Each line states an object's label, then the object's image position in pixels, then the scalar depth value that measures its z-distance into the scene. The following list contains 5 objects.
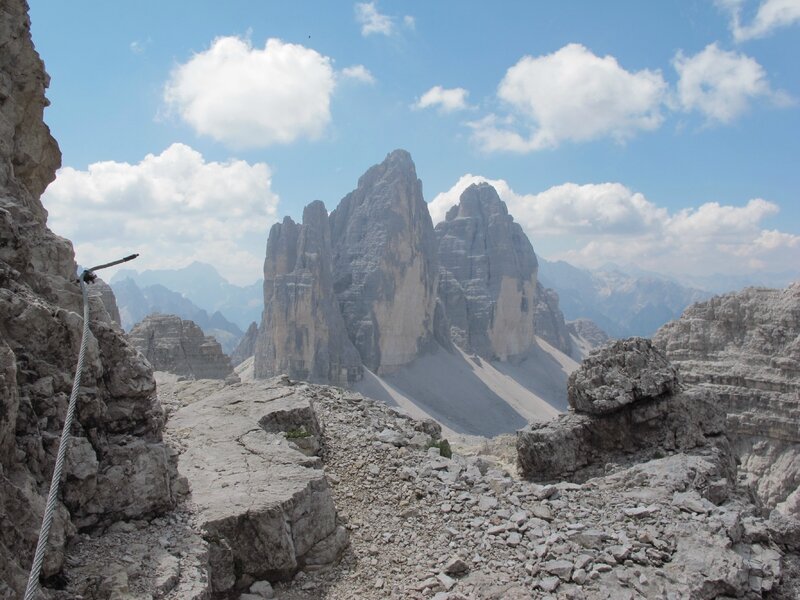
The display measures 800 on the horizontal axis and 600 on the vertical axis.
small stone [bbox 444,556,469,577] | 7.72
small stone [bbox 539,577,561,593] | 7.24
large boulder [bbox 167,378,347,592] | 7.60
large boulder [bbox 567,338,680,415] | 15.15
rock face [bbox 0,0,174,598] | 5.65
